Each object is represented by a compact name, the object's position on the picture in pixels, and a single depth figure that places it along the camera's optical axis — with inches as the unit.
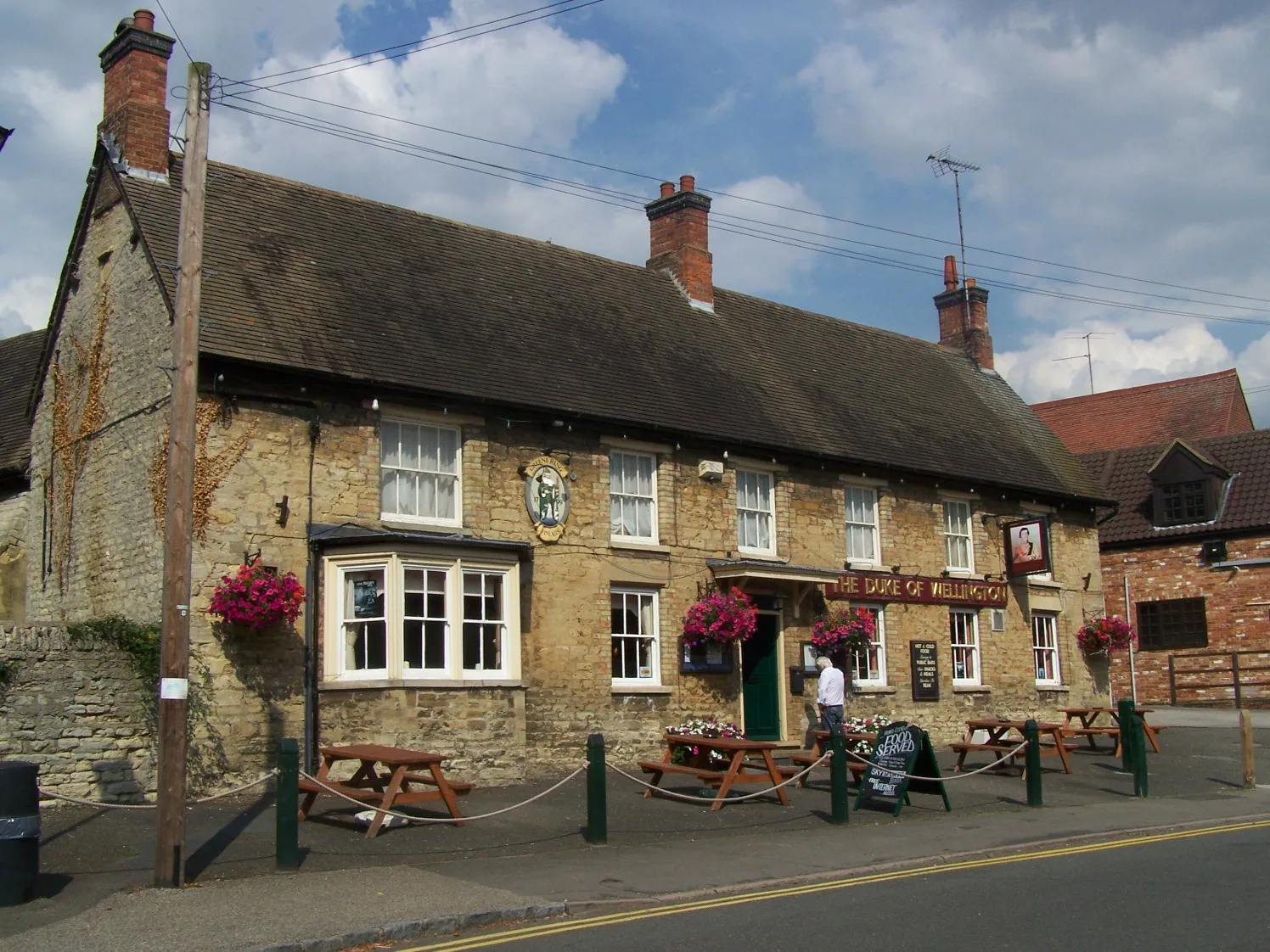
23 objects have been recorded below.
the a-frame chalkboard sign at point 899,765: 606.9
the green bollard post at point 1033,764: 642.2
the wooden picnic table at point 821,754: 642.8
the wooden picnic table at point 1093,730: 877.2
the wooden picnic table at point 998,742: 745.0
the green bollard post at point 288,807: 435.2
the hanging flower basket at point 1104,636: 1090.1
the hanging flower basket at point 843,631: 864.3
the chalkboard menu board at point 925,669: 944.3
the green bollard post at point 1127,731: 727.7
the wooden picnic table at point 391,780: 512.9
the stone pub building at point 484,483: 660.1
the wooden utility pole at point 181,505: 418.3
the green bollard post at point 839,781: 576.7
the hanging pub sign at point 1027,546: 1002.7
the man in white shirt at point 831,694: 716.7
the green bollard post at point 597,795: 502.0
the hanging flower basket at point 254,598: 610.5
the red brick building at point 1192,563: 1269.7
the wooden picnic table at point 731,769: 609.0
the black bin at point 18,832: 387.2
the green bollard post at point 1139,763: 689.6
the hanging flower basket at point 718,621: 795.4
